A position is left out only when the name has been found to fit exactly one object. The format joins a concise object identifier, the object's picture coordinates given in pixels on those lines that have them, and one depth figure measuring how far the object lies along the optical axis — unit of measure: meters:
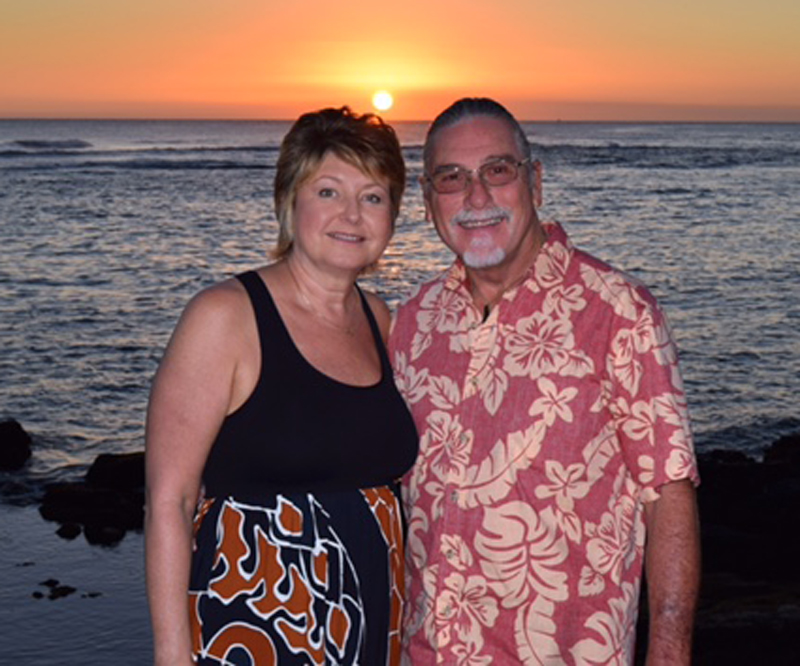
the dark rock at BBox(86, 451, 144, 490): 11.39
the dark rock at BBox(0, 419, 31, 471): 12.17
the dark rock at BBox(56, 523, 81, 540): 10.03
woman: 3.15
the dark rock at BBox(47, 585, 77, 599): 8.70
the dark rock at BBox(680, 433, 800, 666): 7.06
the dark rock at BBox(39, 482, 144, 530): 10.37
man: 3.08
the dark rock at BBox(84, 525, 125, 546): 9.93
